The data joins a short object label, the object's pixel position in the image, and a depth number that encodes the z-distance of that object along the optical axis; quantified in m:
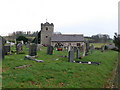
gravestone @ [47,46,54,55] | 15.20
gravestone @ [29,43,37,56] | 11.99
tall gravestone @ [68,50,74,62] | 10.44
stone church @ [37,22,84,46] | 36.18
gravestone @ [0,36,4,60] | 9.43
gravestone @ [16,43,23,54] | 14.22
